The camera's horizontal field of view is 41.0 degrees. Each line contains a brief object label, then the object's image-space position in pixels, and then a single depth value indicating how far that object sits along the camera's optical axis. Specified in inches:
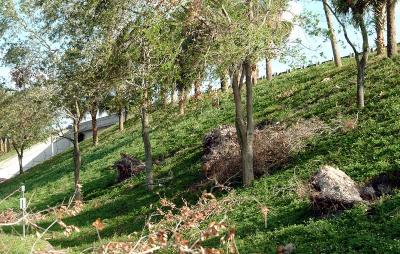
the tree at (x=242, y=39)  742.5
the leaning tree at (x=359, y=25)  946.1
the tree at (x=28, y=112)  1235.5
